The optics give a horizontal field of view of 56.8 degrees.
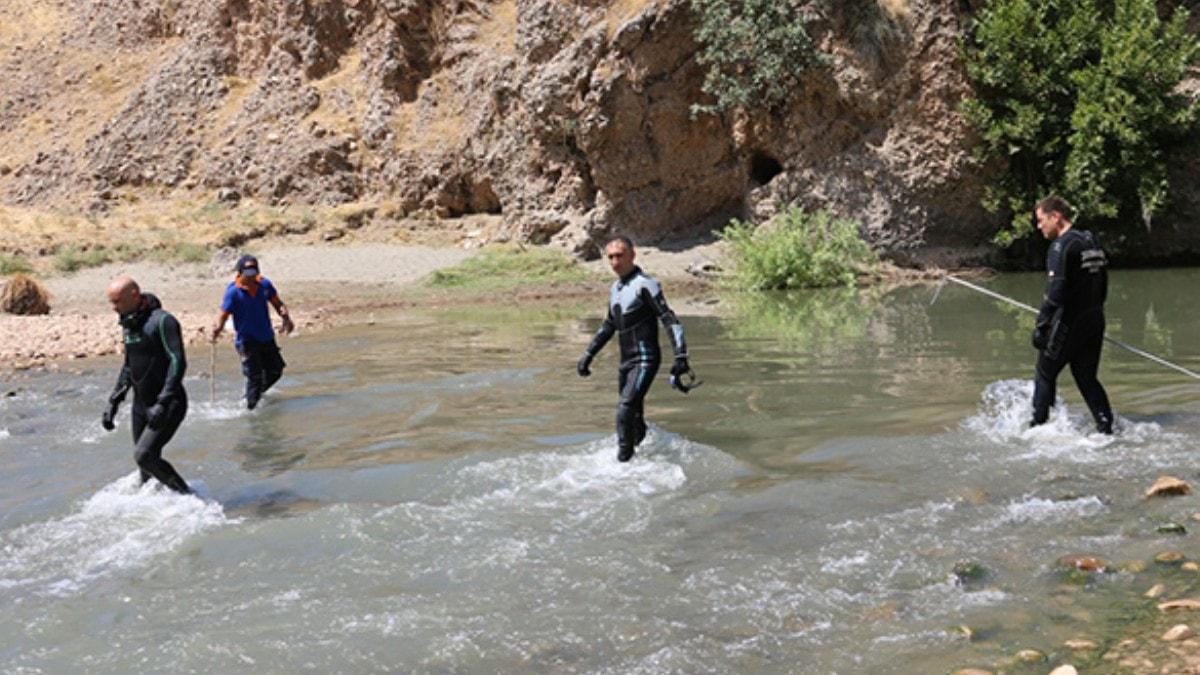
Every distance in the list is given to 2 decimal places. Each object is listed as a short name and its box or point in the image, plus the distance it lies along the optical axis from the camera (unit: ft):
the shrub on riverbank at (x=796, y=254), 78.89
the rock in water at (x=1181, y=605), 16.83
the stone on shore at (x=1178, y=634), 15.66
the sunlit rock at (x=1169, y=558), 19.19
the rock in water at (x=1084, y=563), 19.24
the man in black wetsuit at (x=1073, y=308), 28.68
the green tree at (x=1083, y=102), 76.38
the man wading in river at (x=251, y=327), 41.57
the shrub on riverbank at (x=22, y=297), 70.44
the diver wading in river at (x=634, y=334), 29.30
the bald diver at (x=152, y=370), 26.17
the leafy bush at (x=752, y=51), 85.46
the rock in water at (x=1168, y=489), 23.38
